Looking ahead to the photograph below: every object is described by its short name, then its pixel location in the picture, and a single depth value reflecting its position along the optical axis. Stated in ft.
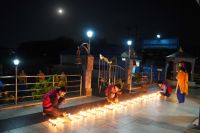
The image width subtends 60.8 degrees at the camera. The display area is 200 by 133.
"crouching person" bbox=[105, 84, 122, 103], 20.75
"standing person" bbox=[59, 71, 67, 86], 24.73
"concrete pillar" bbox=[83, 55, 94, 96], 24.10
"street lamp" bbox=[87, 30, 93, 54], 23.09
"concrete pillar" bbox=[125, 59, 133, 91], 30.99
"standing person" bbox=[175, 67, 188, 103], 22.40
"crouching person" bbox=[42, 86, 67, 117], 14.58
